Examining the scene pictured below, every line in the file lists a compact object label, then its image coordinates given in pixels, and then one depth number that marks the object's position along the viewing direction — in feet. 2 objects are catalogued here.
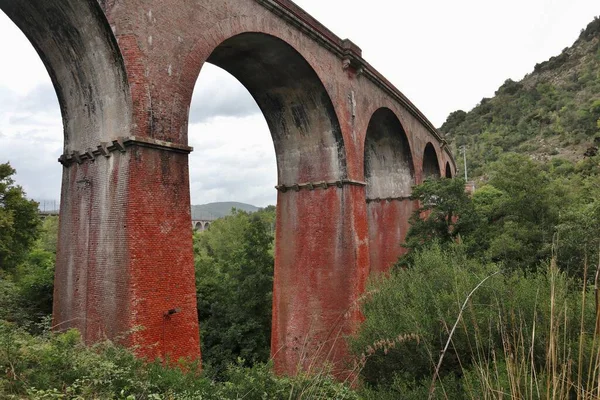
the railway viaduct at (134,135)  23.99
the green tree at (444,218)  46.70
